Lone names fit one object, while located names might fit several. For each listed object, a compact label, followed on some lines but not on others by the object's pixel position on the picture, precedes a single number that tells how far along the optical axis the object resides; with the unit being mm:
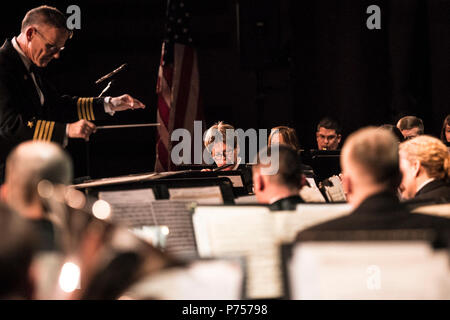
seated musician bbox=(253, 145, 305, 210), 5891
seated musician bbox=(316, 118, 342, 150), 14039
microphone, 8453
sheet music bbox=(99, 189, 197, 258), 5418
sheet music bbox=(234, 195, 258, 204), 6591
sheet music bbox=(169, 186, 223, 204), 6711
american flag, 13578
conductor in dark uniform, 7457
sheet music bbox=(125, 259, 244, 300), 3467
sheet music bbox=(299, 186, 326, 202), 7687
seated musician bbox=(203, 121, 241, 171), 11445
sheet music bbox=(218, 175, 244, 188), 8570
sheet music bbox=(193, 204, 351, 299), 4043
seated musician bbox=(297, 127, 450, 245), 4043
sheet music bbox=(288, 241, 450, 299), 3514
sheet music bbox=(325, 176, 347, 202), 8805
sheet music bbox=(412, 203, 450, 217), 4355
